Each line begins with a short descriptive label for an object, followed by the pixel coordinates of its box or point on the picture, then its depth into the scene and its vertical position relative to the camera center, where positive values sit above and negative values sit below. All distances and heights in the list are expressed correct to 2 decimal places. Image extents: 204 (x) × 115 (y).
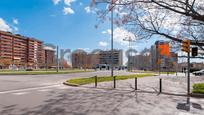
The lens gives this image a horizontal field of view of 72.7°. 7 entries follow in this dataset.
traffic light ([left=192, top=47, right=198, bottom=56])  8.22 +0.54
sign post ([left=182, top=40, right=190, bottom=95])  7.34 +0.75
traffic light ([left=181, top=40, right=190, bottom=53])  7.34 +0.75
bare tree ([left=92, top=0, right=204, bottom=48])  7.45 +2.47
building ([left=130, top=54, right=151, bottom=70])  60.41 -0.85
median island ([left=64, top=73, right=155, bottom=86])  11.41 -1.89
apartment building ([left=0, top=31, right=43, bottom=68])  64.84 +6.01
